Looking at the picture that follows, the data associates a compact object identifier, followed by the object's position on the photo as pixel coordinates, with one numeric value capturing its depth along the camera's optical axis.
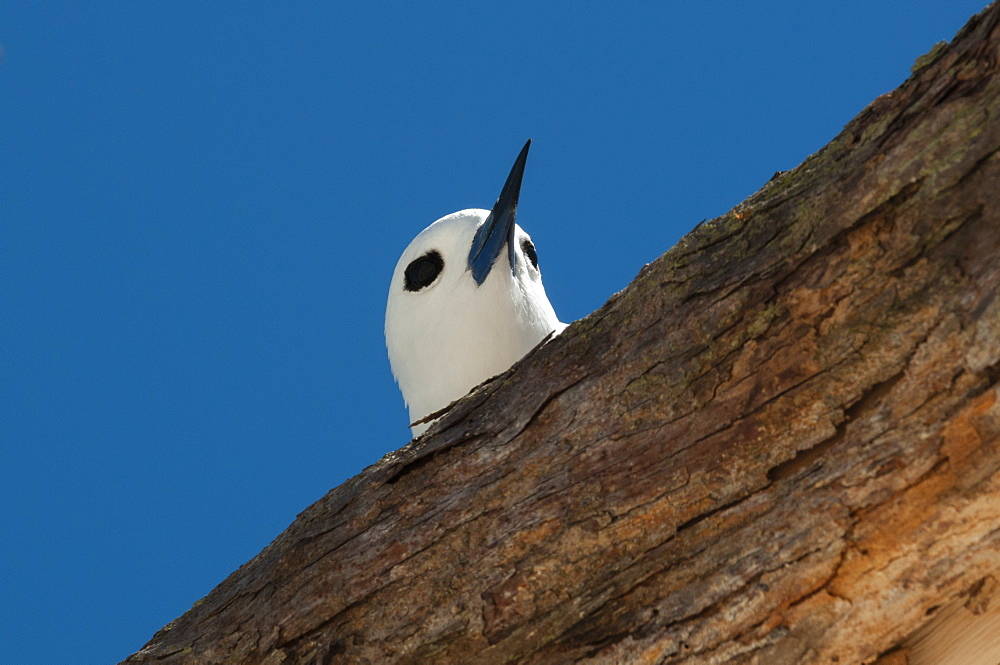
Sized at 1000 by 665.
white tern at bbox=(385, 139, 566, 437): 3.48
